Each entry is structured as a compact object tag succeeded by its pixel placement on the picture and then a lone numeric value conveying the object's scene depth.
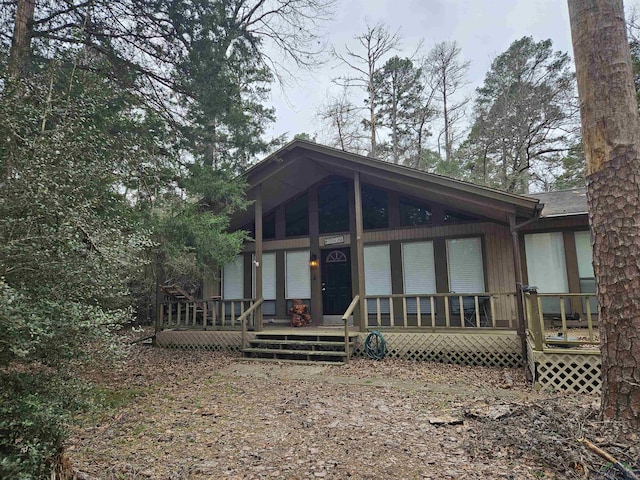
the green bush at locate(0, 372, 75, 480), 2.29
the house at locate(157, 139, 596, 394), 7.59
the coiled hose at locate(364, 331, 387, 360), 7.75
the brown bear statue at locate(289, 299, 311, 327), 9.73
